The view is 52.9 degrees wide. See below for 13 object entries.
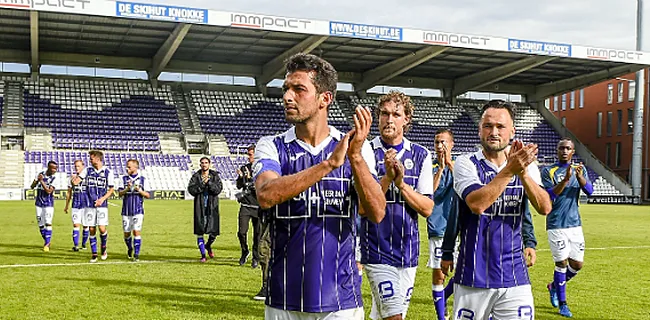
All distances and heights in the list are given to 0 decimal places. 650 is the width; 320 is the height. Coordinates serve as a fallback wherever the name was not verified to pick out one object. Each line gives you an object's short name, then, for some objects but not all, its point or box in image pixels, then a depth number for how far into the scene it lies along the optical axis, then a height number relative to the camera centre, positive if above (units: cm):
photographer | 1022 -98
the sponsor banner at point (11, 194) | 3309 -254
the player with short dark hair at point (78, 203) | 1264 -114
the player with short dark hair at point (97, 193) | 1234 -90
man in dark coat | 1206 -96
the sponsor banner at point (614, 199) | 4278 -317
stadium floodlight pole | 4225 +209
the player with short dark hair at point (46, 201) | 1421 -125
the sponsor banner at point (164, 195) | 3409 -268
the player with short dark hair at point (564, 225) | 789 -92
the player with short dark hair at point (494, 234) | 424 -56
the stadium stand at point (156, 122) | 3644 +156
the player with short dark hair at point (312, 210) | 307 -30
